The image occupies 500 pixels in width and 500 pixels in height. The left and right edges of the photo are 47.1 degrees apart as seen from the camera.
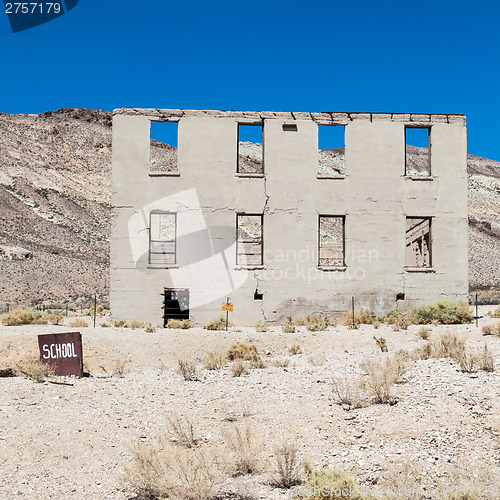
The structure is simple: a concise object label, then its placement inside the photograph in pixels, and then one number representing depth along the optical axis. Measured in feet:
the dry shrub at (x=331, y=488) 16.97
